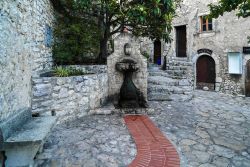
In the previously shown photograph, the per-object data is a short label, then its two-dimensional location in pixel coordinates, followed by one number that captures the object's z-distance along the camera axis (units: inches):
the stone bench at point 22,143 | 99.1
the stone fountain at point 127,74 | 235.6
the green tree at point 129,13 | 205.9
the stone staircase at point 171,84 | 308.7
